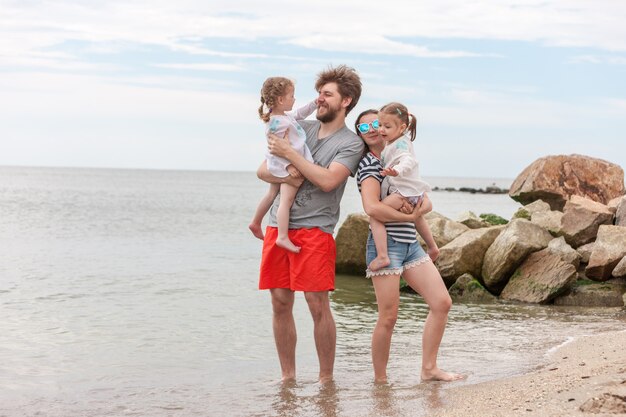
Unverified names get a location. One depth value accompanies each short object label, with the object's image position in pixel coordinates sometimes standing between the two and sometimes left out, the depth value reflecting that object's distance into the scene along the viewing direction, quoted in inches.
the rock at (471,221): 626.8
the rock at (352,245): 575.5
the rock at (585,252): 488.5
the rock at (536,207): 599.2
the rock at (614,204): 528.0
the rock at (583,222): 514.0
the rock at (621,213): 509.8
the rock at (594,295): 454.9
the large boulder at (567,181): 655.8
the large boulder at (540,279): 466.0
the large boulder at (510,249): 475.5
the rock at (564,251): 471.2
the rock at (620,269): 453.1
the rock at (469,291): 487.8
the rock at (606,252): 459.2
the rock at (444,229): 555.8
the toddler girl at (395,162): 238.7
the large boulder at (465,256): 499.2
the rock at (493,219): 696.4
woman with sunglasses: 240.4
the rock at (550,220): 520.3
